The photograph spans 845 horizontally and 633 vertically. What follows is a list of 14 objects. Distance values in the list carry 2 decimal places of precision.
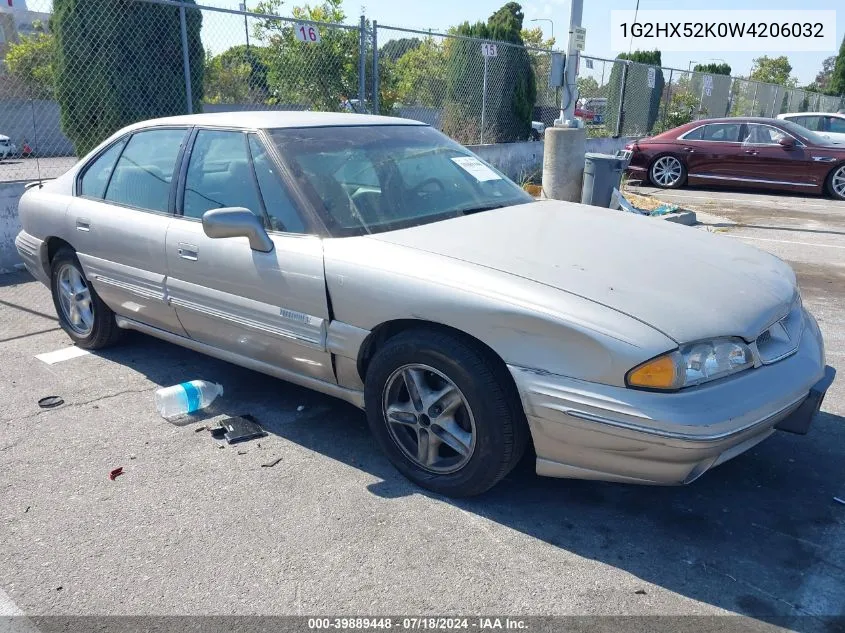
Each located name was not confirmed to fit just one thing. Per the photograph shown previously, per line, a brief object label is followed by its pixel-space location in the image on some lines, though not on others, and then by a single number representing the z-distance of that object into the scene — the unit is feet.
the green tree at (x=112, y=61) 28.60
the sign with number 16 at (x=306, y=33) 29.73
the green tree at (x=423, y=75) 41.65
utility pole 30.30
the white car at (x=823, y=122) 53.93
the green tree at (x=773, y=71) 149.12
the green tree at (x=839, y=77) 137.18
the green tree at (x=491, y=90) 43.83
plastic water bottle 13.17
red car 42.39
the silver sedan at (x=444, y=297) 8.63
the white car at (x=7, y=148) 29.72
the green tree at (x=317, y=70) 34.35
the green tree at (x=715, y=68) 104.37
